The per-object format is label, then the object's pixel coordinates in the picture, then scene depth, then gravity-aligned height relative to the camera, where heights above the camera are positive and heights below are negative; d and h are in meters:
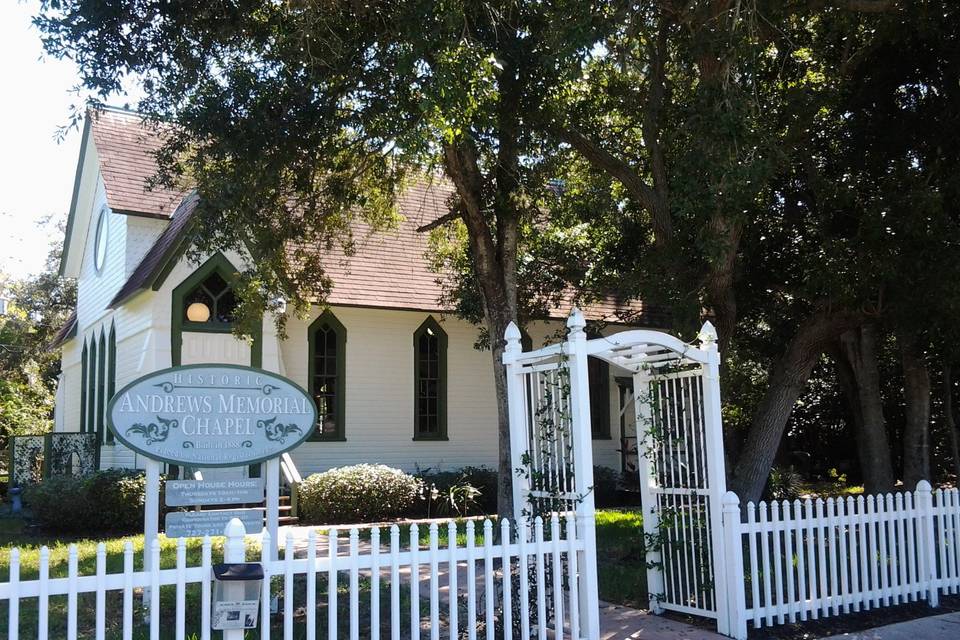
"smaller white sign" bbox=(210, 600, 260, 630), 5.68 -1.14
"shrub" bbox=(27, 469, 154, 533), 14.91 -1.08
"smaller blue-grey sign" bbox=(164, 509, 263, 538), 7.33 -0.72
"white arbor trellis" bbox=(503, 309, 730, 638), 7.80 -0.24
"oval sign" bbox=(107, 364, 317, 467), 7.38 +0.17
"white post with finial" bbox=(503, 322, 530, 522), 8.42 +0.14
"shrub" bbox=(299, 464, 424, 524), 16.38 -1.15
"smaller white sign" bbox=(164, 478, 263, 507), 7.51 -0.48
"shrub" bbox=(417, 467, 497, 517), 17.98 -1.25
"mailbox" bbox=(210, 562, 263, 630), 5.66 -1.02
